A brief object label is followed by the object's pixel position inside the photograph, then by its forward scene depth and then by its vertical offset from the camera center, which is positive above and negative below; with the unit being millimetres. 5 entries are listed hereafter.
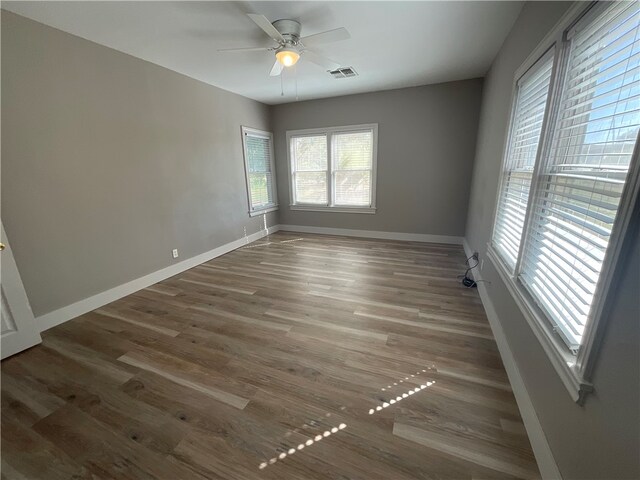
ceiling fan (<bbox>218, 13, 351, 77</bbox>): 2035 +1068
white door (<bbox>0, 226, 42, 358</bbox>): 1917 -999
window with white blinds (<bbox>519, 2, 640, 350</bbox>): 925 +11
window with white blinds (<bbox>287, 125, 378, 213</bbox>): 4785 +40
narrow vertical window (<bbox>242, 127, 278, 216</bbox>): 4750 +29
